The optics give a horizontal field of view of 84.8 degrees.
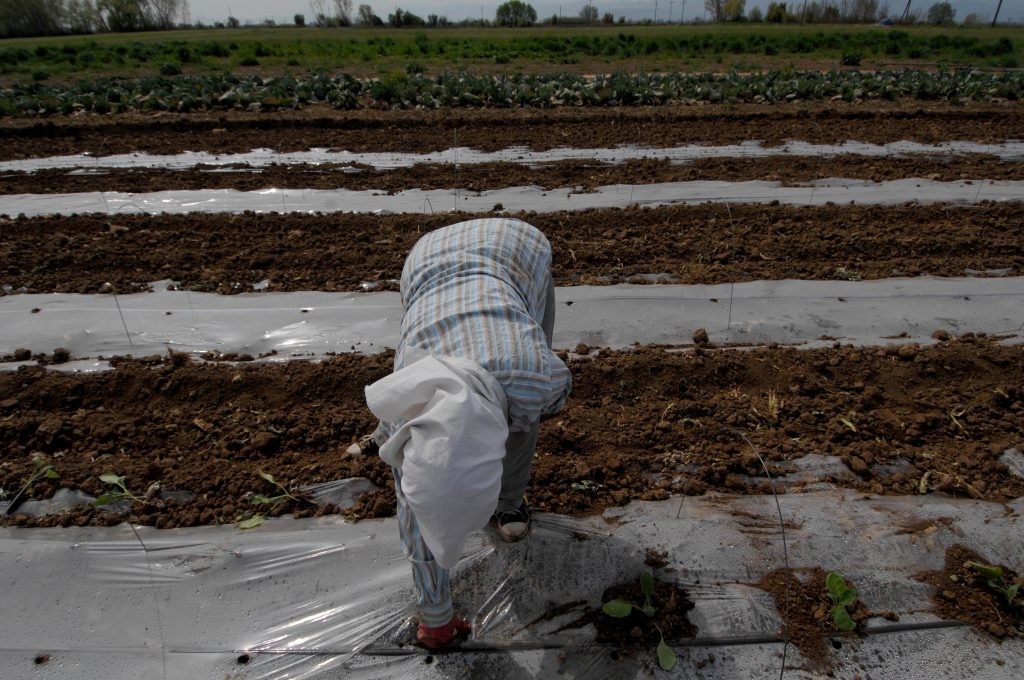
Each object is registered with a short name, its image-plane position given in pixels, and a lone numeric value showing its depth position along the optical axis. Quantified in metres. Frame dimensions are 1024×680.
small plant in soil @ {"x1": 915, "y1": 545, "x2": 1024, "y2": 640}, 2.05
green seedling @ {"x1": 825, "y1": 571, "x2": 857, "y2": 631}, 2.02
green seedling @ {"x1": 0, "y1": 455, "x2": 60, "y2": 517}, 2.53
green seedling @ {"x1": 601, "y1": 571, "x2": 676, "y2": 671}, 1.93
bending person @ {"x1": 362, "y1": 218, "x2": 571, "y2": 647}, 1.29
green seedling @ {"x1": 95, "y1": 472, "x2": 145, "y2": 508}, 2.55
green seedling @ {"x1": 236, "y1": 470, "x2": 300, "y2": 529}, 2.46
